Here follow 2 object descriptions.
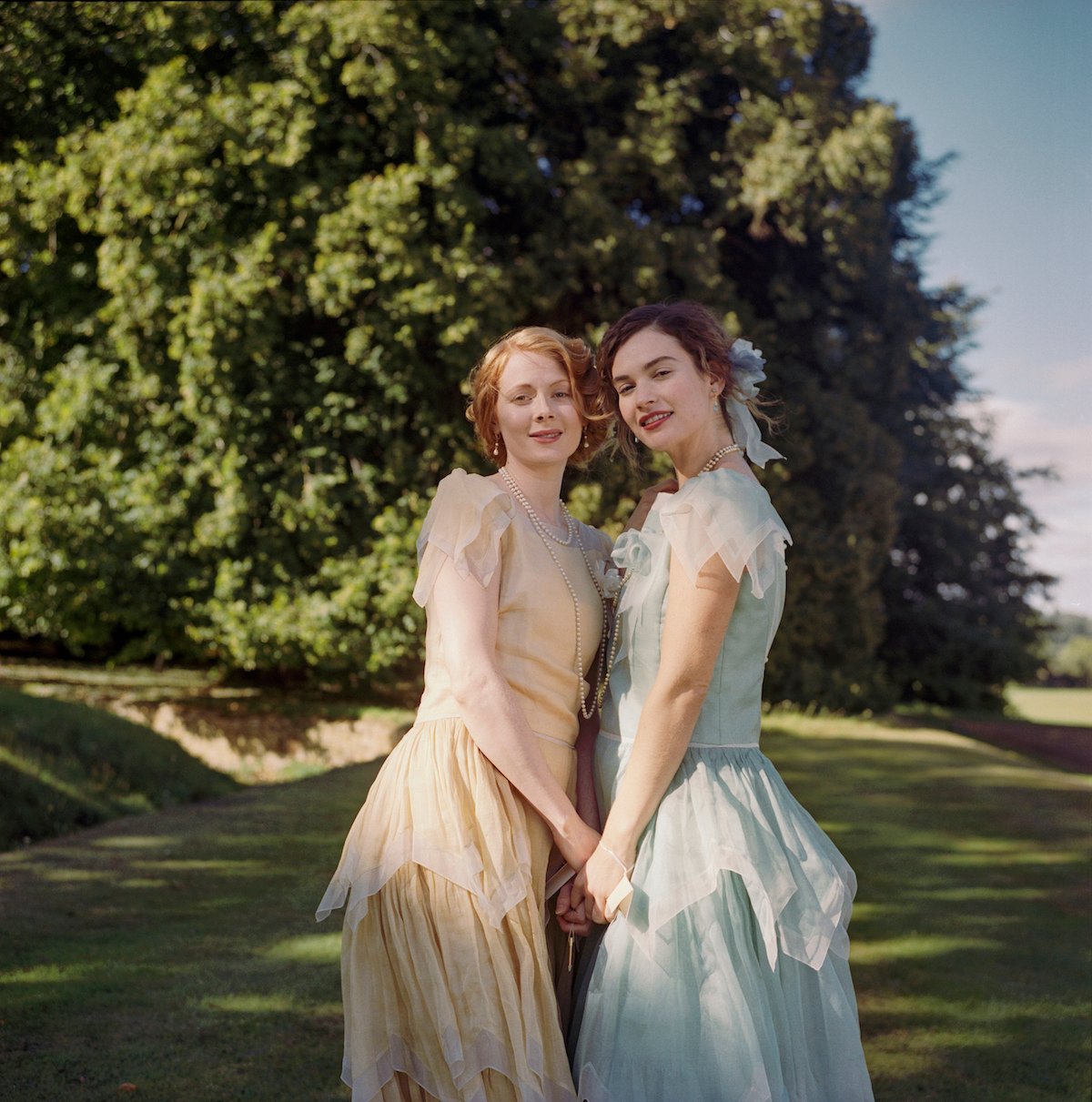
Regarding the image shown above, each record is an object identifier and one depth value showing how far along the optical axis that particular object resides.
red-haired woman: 2.30
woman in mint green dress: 2.28
